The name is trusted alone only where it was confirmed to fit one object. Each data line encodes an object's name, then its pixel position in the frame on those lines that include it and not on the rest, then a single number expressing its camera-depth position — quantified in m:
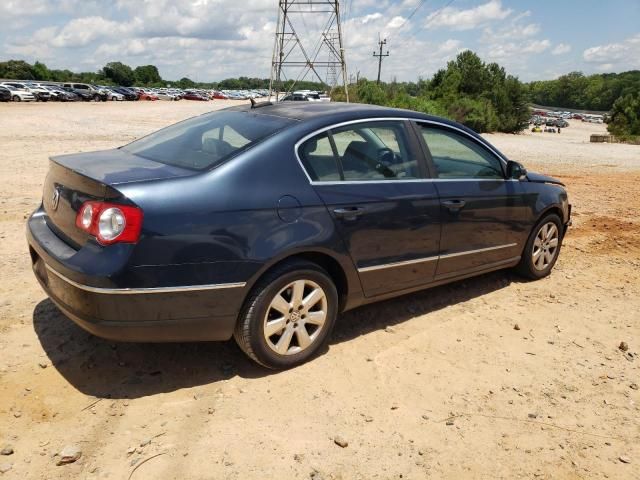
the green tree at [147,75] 132.07
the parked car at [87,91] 58.56
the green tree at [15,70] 95.69
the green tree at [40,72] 101.82
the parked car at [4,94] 47.44
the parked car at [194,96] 80.62
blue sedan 3.05
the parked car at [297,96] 40.95
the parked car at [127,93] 67.56
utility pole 75.00
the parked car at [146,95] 72.44
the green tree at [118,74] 119.56
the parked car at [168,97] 78.24
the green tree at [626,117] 53.66
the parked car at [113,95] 64.31
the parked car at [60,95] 55.22
